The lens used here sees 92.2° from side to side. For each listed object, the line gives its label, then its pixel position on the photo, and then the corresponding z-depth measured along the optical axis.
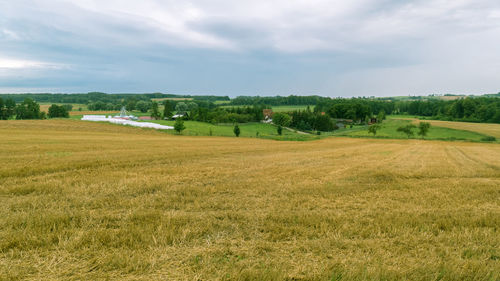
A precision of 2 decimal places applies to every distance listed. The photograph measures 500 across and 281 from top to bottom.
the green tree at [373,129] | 75.90
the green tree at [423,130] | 69.69
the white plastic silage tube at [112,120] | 77.34
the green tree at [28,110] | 90.31
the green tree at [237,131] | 70.49
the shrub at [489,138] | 62.22
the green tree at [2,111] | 86.49
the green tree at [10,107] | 88.62
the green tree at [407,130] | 72.56
